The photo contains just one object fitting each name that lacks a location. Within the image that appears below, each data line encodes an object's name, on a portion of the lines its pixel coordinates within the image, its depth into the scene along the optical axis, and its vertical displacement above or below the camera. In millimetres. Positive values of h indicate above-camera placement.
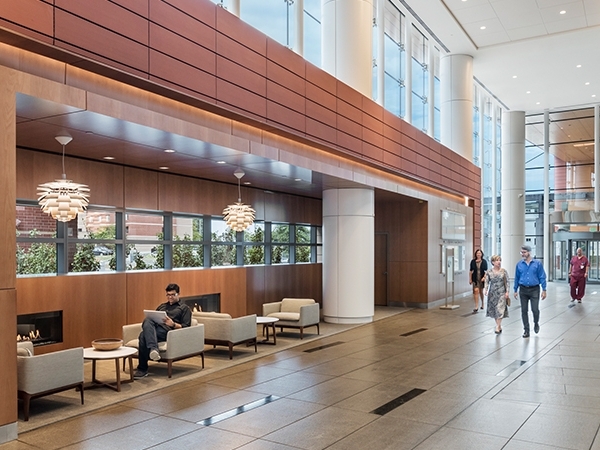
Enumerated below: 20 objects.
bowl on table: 6781 -1323
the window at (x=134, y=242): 8156 -70
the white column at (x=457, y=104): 19266 +4687
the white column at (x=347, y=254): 11992 -376
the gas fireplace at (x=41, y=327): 7785 -1293
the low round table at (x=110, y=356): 6453 -1410
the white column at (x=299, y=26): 11734 +4567
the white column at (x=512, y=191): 26531 +2217
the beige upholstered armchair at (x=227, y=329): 8344 -1419
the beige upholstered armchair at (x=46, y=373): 5328 -1357
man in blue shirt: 10016 -848
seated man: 7190 -1218
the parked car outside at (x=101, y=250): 9062 -189
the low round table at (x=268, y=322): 9516 -1477
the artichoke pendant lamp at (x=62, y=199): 6449 +478
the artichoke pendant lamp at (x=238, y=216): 9750 +393
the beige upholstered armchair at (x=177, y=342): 7164 -1427
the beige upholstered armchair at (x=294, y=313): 10156 -1461
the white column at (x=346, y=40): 11828 +4296
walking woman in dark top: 14930 -995
